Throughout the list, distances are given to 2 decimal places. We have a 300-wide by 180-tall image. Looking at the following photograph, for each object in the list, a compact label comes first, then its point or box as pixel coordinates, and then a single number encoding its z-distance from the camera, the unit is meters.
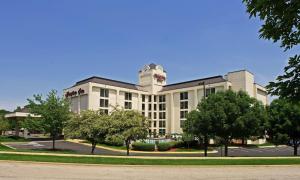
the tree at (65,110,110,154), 29.52
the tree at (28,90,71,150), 39.53
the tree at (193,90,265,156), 30.91
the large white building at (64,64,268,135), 71.06
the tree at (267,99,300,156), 30.70
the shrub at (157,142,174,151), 46.34
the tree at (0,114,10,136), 59.84
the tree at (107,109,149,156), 28.33
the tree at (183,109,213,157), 31.60
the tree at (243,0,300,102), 5.40
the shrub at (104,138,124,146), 27.86
